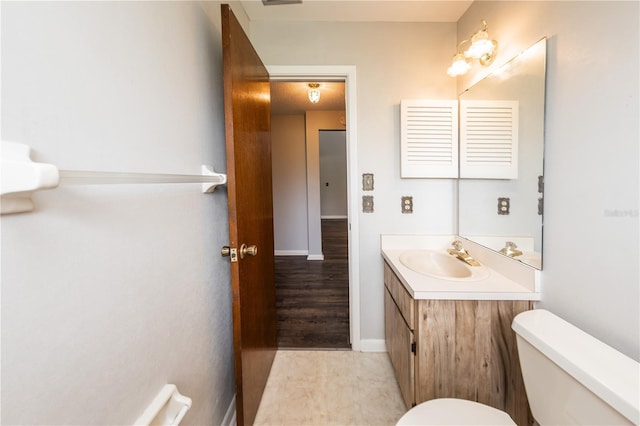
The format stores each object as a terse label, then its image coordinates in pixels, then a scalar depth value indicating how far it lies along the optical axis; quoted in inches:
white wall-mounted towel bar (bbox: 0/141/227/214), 15.1
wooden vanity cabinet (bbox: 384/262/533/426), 46.8
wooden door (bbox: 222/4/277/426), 43.8
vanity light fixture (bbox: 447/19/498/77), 56.7
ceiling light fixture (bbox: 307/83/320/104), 111.6
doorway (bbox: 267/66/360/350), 73.6
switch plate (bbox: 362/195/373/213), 76.0
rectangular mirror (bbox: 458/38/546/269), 46.2
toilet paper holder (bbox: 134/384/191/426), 29.9
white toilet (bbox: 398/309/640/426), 25.3
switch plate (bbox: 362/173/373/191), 75.5
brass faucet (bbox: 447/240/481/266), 61.3
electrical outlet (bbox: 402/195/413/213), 75.7
